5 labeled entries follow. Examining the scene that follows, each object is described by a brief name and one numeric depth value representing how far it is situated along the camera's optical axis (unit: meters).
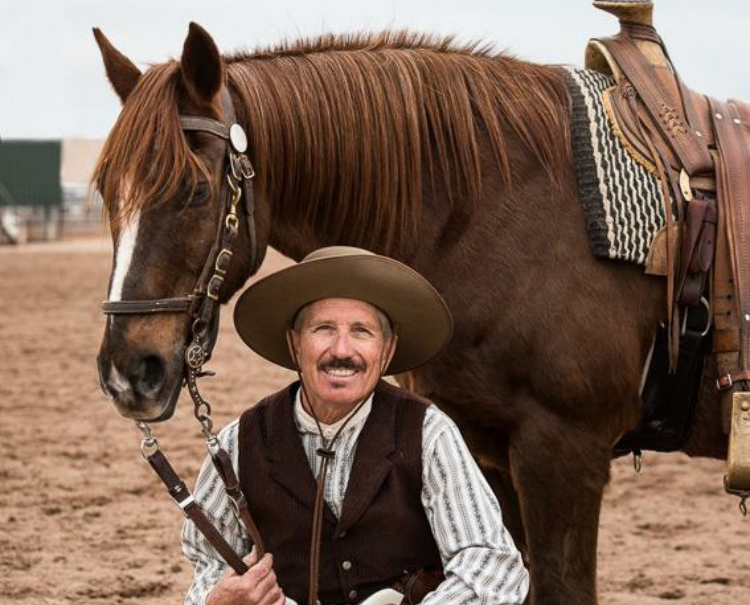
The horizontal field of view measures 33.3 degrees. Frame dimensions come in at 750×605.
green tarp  37.09
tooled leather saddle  3.27
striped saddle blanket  3.20
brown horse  3.18
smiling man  2.61
